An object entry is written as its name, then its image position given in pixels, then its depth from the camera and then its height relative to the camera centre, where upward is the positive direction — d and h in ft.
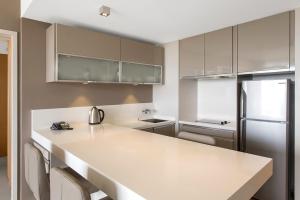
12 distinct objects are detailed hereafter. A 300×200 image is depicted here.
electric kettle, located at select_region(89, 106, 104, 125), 8.61 -0.78
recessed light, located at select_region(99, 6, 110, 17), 6.21 +2.73
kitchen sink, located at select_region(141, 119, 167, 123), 10.87 -1.20
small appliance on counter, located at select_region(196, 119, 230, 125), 9.26 -1.11
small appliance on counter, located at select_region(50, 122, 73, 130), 7.36 -1.06
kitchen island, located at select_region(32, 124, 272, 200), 2.74 -1.22
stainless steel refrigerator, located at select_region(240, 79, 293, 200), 6.77 -1.04
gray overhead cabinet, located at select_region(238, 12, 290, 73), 6.89 +1.98
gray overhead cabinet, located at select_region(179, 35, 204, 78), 9.40 +2.02
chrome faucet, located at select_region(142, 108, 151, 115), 11.28 -0.73
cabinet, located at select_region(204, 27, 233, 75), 8.39 +2.01
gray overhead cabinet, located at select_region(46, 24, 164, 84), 7.29 +1.65
